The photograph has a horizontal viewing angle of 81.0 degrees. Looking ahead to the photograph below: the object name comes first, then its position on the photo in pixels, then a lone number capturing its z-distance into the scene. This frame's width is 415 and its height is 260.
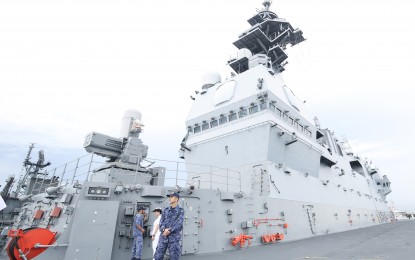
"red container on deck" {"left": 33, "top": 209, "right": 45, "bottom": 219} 7.11
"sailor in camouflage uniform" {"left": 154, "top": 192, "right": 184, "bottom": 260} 4.00
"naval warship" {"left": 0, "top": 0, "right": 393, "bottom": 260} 6.03
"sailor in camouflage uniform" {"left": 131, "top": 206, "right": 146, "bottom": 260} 5.72
